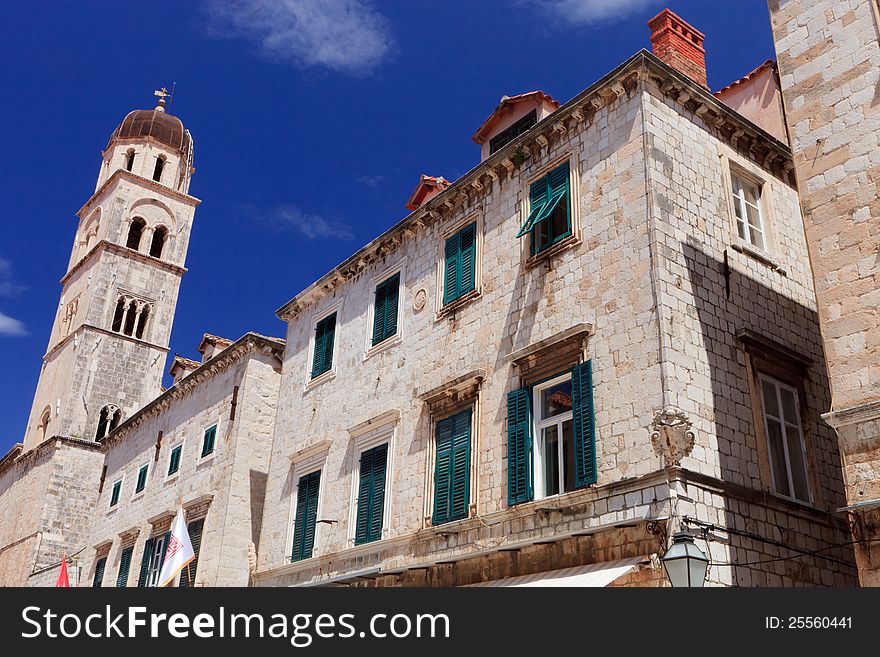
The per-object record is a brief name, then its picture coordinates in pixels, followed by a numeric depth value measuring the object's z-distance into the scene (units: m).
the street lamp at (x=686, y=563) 7.81
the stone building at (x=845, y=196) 8.75
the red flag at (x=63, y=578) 23.02
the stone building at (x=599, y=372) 10.78
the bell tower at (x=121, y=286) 37.06
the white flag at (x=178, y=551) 17.58
